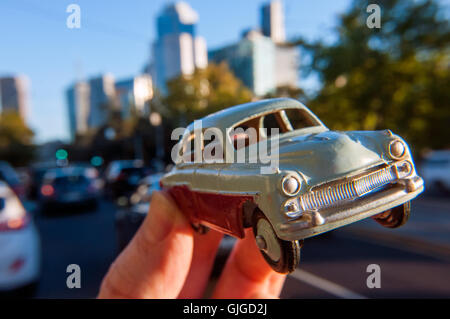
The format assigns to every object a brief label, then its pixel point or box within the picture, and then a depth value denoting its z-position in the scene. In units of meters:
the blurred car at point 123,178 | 14.20
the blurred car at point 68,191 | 14.95
